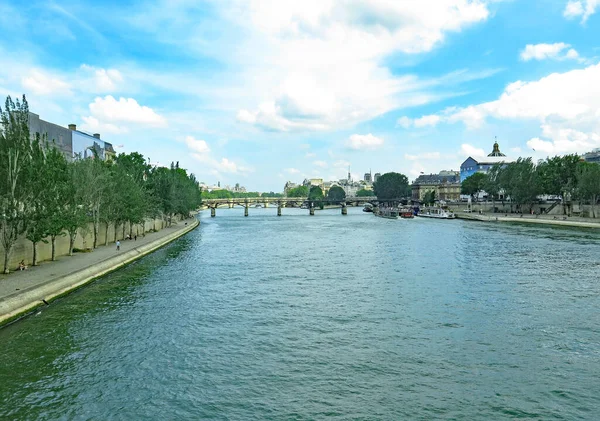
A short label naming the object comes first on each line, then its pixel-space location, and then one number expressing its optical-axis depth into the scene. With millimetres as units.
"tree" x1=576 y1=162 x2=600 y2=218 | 90875
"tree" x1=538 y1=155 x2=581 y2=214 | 105125
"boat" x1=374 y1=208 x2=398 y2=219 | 137650
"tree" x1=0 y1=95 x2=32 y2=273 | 31422
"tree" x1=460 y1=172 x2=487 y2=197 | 152250
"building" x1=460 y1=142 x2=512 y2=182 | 182000
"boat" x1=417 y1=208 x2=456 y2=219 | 127962
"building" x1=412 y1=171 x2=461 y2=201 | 198875
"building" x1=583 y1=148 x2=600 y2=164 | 145650
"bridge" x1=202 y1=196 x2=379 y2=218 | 172000
